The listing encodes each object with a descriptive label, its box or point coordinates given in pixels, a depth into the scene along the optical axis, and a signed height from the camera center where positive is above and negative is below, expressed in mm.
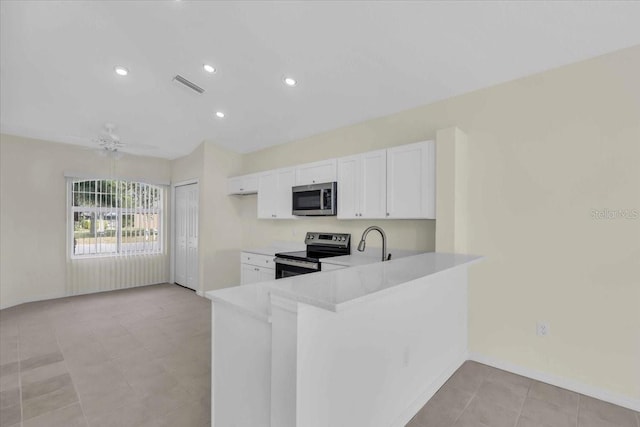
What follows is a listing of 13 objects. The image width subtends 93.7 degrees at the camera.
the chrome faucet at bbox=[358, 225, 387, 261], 2180 -229
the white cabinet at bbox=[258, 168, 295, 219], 4383 +321
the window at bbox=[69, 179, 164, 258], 5355 -56
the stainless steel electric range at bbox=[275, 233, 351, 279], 3535 -514
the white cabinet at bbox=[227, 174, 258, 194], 4945 +520
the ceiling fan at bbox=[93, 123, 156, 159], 3941 +926
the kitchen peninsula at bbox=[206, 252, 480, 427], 1236 -687
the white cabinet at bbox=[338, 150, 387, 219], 3312 +336
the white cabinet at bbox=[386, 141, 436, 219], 2977 +345
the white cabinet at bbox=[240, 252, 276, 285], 4181 -781
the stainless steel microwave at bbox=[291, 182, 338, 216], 3737 +198
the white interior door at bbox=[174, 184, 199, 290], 5715 -417
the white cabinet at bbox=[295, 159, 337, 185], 3824 +559
